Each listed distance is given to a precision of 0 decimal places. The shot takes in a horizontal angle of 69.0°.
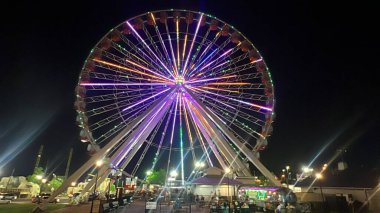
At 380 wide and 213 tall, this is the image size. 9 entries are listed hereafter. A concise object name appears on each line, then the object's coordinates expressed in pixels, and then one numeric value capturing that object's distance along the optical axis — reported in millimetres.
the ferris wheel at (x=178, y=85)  26422
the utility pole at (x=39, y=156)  101875
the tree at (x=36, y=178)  77056
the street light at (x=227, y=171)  29262
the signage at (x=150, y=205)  16553
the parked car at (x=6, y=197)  34969
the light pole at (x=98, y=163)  25422
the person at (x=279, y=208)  16991
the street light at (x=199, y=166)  43044
